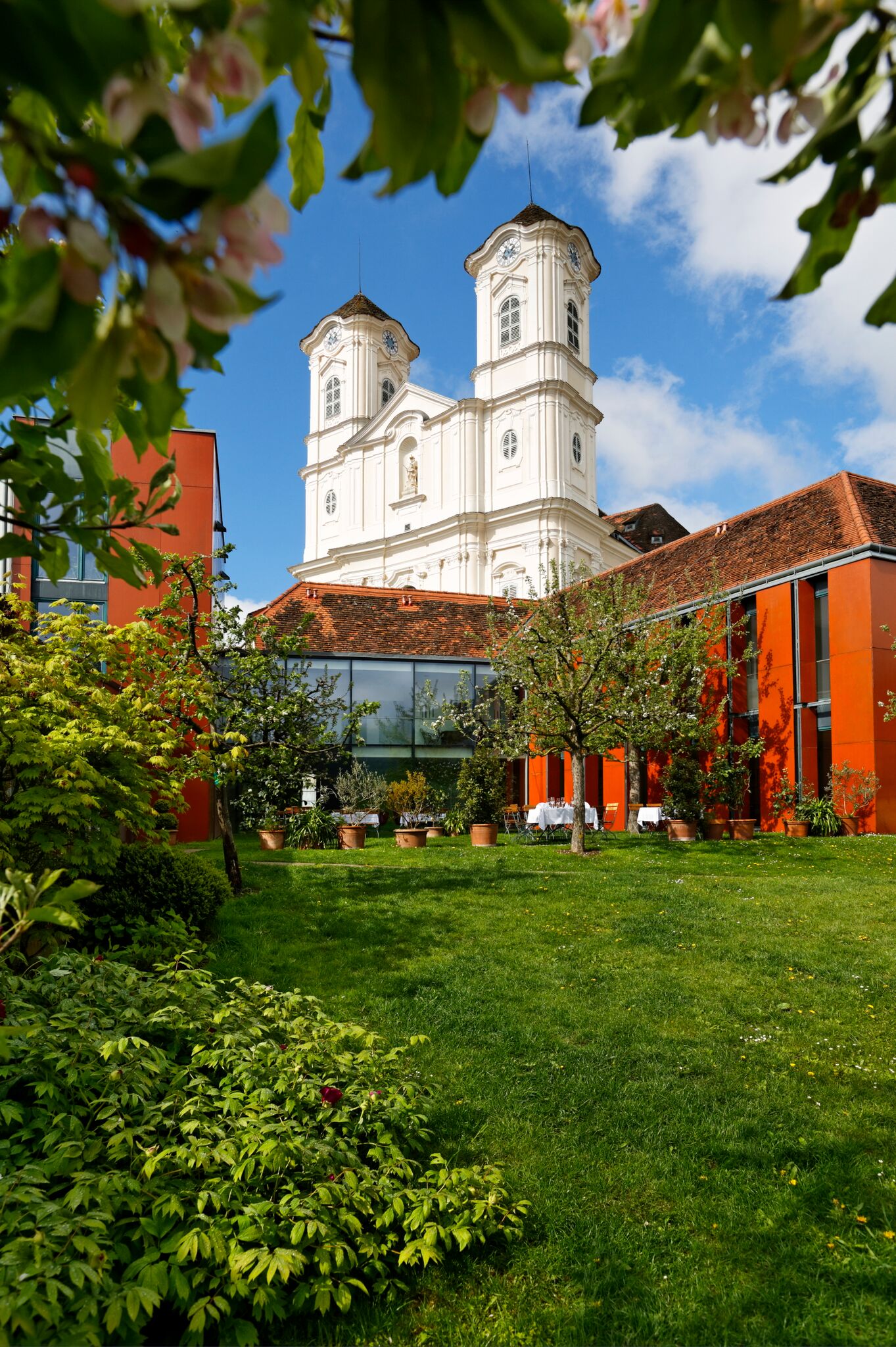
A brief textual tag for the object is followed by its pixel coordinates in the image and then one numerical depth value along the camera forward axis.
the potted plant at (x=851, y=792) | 16.83
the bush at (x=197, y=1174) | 2.72
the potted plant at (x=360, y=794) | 19.88
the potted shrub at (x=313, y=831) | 16.86
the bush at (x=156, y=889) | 7.46
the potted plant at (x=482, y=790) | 19.48
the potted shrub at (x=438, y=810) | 19.73
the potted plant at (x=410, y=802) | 20.17
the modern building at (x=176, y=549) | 16.80
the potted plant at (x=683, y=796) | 18.16
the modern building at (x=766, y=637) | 17.36
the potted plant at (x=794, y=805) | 17.34
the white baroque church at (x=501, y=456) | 39.03
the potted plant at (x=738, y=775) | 19.08
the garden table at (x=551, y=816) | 19.83
